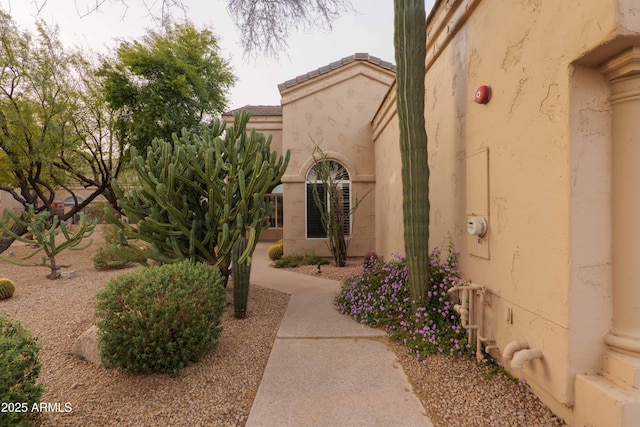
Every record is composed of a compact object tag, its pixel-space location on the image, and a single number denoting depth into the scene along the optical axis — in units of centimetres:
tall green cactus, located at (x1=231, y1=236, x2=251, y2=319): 421
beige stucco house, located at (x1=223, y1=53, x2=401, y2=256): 918
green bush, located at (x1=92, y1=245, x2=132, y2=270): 787
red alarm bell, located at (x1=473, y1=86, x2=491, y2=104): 292
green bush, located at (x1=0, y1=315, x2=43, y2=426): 173
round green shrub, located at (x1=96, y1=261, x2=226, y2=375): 267
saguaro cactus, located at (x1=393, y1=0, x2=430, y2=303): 354
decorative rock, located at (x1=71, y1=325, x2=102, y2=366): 314
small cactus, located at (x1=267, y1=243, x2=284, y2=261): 981
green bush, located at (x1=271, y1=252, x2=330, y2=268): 860
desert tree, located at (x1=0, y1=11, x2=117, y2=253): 970
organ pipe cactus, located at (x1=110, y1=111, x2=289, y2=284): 421
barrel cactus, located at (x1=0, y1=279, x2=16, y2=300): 549
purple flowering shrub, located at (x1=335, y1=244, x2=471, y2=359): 327
